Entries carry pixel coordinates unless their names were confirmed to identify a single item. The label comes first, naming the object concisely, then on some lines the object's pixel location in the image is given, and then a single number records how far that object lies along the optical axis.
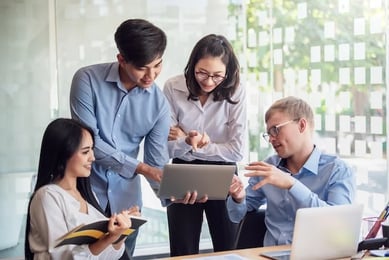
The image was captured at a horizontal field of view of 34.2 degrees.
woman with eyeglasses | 3.05
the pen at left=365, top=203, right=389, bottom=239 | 2.31
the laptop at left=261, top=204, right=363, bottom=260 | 2.03
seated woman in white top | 2.11
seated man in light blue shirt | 2.50
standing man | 2.64
